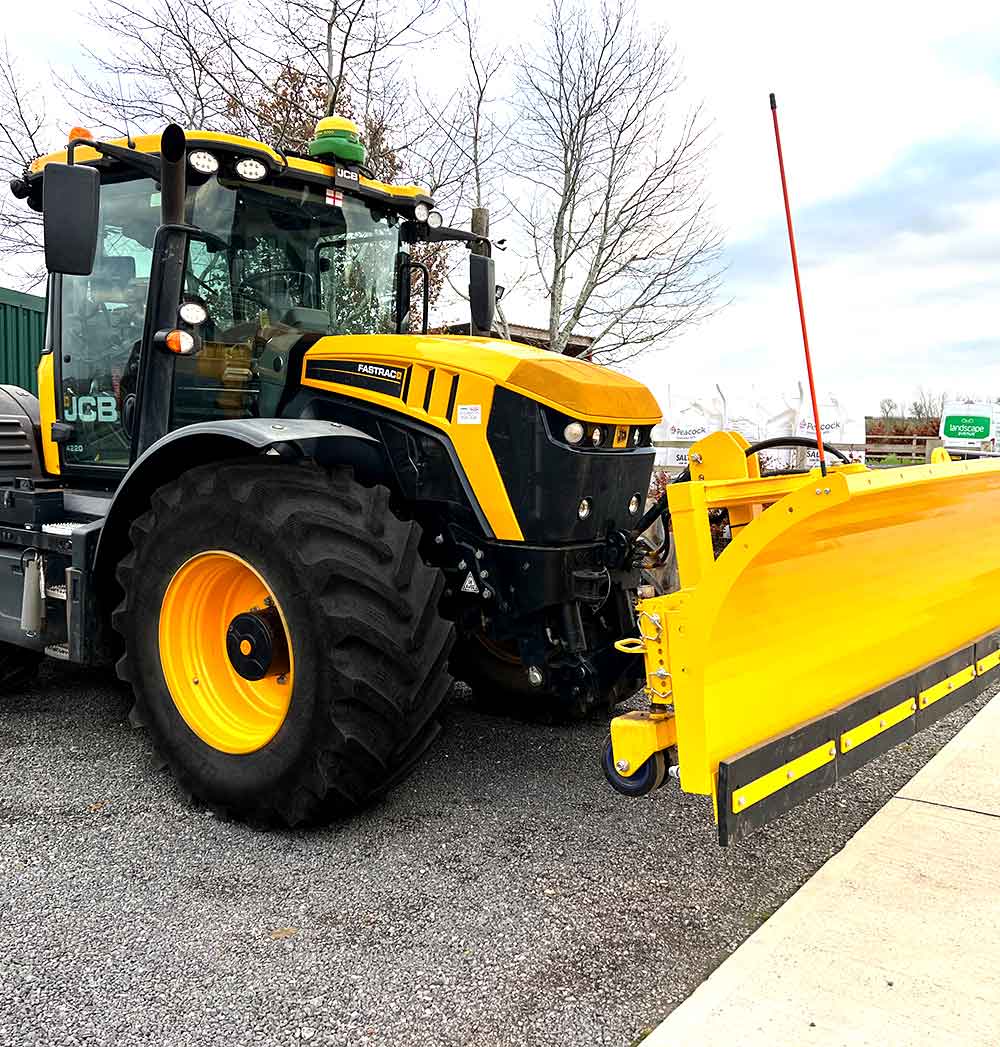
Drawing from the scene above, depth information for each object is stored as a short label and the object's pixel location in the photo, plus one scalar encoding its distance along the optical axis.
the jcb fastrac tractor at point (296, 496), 3.32
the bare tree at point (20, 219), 12.34
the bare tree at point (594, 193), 13.18
